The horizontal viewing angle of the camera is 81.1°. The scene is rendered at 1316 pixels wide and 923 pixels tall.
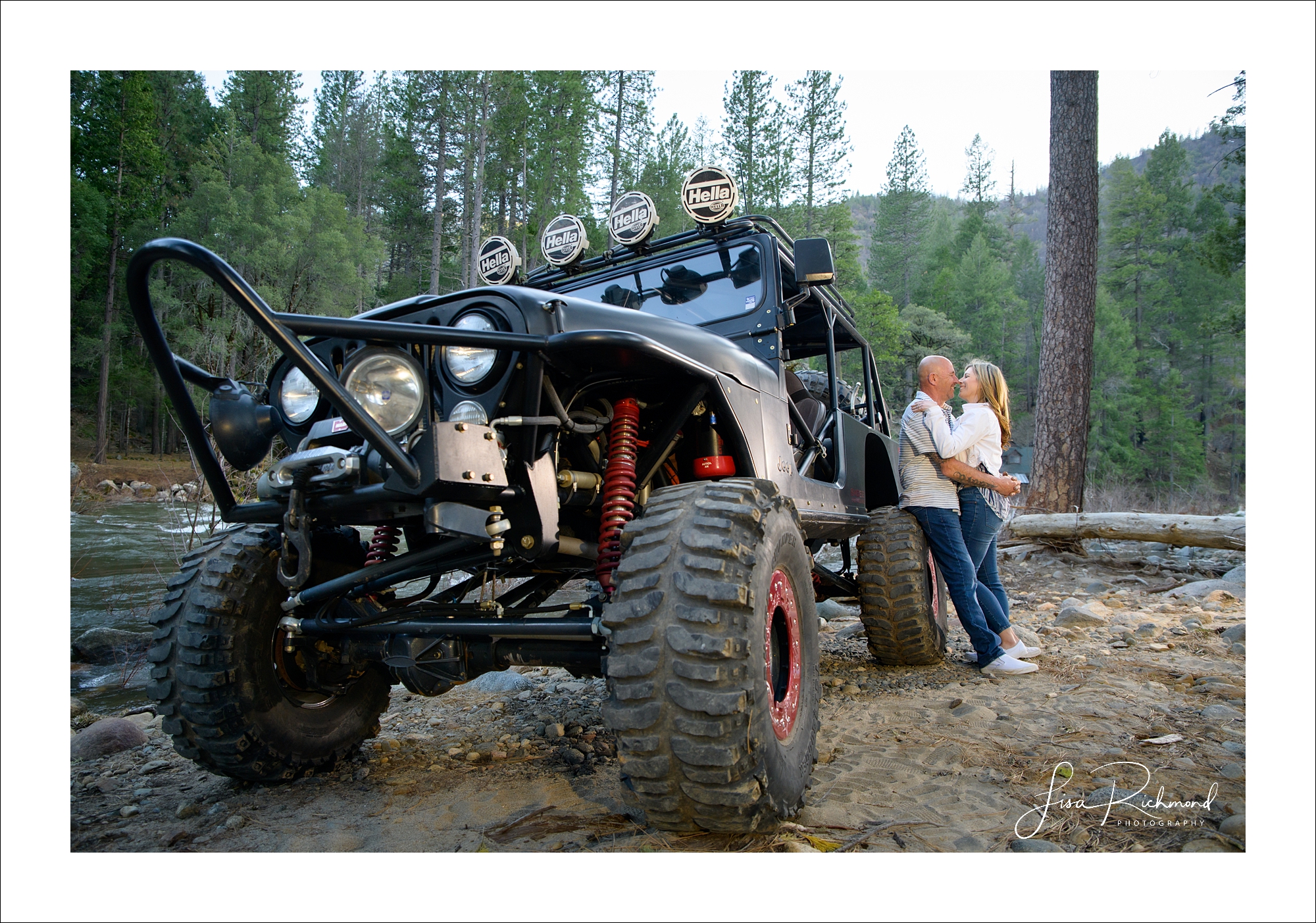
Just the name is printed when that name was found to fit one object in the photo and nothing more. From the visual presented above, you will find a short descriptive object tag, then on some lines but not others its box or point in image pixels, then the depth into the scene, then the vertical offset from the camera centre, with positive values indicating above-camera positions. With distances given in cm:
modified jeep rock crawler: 211 -28
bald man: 477 -26
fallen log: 752 -74
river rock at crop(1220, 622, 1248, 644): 519 -120
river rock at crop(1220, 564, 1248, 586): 725 -113
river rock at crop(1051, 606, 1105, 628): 597 -126
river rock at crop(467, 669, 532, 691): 465 -139
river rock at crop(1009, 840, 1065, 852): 236 -120
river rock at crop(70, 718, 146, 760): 362 -138
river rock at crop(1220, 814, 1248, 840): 238 -115
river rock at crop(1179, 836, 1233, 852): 235 -119
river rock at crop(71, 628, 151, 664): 619 -158
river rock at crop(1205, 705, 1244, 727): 353 -117
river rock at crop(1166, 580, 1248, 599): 695 -118
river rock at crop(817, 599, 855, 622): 730 -148
